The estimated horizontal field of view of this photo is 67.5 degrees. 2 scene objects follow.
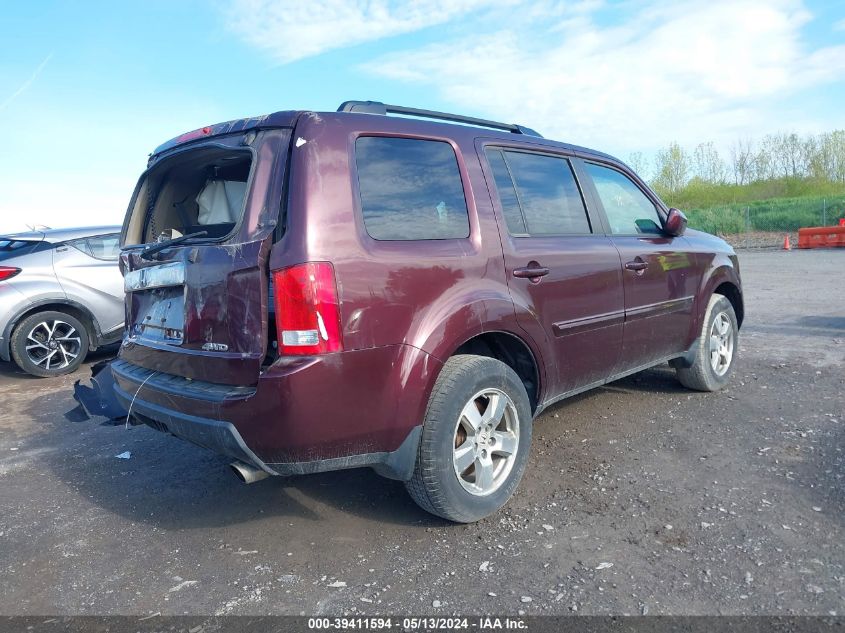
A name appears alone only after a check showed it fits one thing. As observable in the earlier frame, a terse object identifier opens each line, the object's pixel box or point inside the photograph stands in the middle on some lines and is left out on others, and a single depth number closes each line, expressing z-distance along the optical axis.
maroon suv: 2.62
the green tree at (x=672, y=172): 50.16
